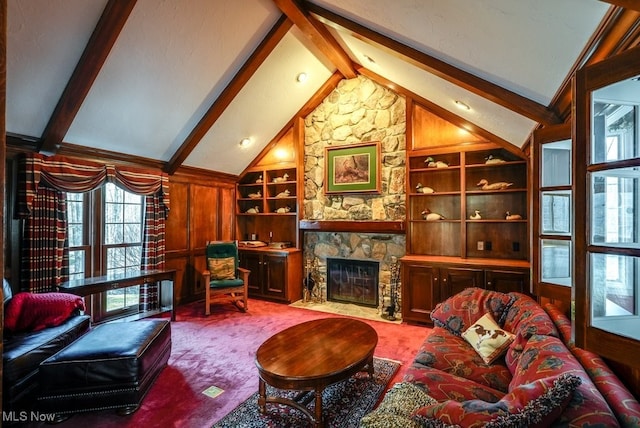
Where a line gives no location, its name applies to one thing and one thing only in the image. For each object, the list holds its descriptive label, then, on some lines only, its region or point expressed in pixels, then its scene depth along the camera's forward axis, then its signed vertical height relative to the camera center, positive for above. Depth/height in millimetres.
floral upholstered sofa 1133 -803
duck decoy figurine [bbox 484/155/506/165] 3901 +700
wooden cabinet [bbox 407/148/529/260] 4008 +146
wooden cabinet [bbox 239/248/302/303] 5129 -995
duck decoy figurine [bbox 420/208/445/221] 4355 -16
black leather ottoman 2168 -1161
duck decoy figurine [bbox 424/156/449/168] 4301 +733
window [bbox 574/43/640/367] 1211 +34
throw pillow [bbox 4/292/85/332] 2614 -839
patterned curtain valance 3312 +480
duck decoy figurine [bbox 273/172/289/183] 5554 +656
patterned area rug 2135 -1433
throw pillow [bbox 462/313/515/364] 2262 -951
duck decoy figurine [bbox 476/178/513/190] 3886 +385
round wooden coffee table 1977 -1027
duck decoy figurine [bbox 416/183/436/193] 4422 +375
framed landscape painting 4816 +754
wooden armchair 4488 -901
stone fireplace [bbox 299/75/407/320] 4680 +356
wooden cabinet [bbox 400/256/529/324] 3613 -797
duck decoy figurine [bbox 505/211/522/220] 3831 -17
